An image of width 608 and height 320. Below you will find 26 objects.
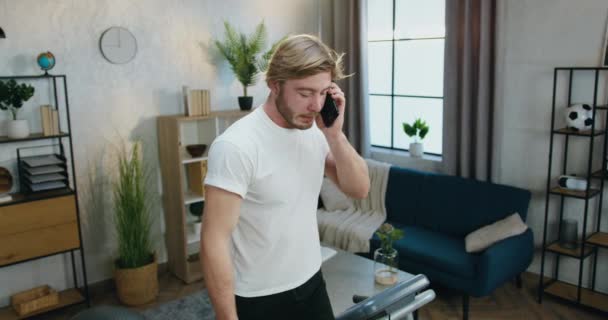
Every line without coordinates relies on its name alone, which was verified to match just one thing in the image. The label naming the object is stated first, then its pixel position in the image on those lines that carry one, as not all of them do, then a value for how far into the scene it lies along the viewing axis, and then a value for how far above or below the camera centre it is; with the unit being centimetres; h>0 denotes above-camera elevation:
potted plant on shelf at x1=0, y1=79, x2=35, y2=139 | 317 -11
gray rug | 350 -156
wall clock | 373 +24
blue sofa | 329 -110
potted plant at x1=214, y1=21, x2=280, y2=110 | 420 +17
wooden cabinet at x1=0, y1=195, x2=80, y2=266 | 318 -91
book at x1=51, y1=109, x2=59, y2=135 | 339 -26
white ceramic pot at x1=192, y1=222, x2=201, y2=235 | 418 -117
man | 132 -31
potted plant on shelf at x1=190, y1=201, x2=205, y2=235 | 418 -105
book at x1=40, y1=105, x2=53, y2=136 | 336 -24
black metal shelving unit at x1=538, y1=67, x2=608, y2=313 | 328 -96
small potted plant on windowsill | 433 -48
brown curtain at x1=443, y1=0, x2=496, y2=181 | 377 -11
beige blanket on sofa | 393 -113
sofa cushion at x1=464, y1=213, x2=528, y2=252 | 338 -103
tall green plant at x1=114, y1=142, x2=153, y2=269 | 365 -96
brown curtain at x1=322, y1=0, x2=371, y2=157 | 465 +12
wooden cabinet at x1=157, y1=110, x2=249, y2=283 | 390 -75
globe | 331 +12
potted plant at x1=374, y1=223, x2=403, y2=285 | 284 -101
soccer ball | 335 -29
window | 440 +5
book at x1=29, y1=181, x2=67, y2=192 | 333 -66
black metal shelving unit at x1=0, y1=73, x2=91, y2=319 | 323 -71
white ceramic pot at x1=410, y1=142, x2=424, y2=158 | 439 -62
